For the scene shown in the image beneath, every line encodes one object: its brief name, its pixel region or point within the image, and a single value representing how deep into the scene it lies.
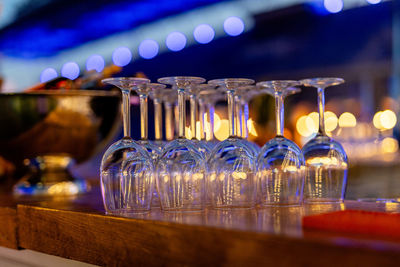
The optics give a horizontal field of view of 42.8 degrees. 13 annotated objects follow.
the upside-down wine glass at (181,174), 0.86
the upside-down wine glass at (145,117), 0.93
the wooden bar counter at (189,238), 0.52
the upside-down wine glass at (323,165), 0.92
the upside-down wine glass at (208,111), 1.13
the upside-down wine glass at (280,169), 0.88
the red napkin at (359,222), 0.58
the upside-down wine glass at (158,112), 1.10
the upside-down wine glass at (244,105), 1.01
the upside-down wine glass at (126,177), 0.87
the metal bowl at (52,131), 1.47
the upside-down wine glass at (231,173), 0.87
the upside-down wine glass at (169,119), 1.20
